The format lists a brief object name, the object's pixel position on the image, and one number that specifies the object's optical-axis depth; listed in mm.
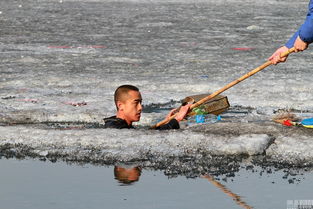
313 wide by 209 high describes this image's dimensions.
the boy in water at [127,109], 16031
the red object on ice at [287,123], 16005
